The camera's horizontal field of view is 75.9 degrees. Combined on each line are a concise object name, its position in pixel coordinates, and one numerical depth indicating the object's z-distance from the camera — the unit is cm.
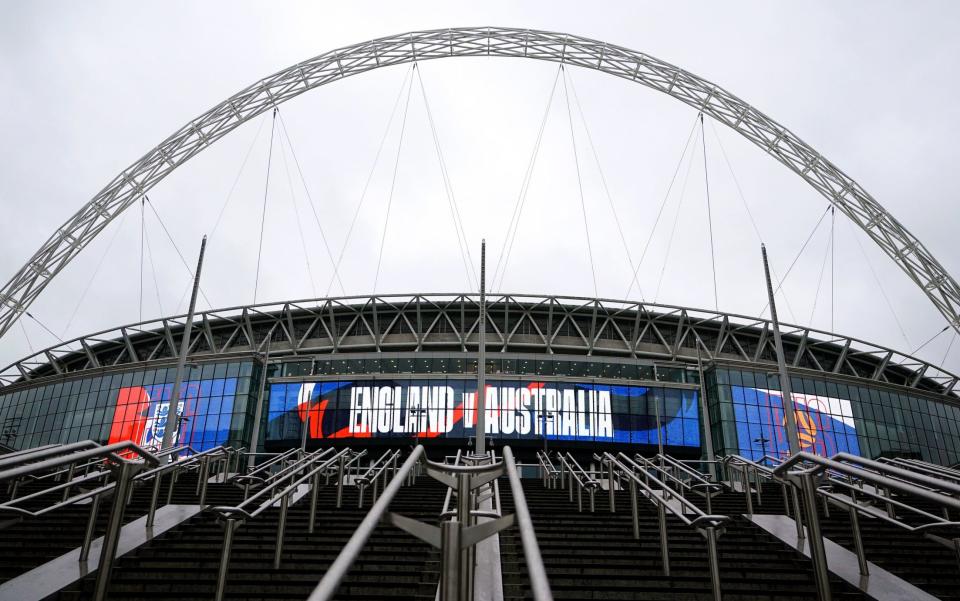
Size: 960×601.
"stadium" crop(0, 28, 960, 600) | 655
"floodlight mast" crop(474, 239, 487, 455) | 2050
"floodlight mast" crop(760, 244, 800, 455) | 2735
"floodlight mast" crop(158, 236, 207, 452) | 2867
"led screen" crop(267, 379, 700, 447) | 4528
